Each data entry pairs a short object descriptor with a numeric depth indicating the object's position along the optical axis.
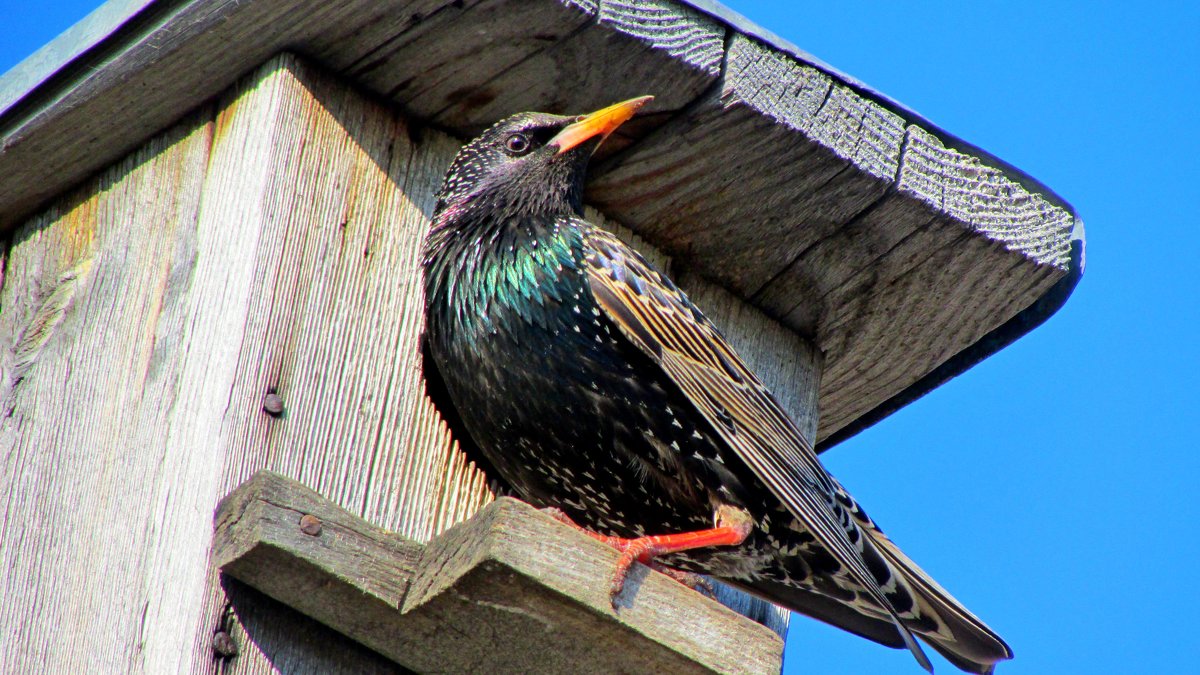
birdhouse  5.13
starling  6.09
